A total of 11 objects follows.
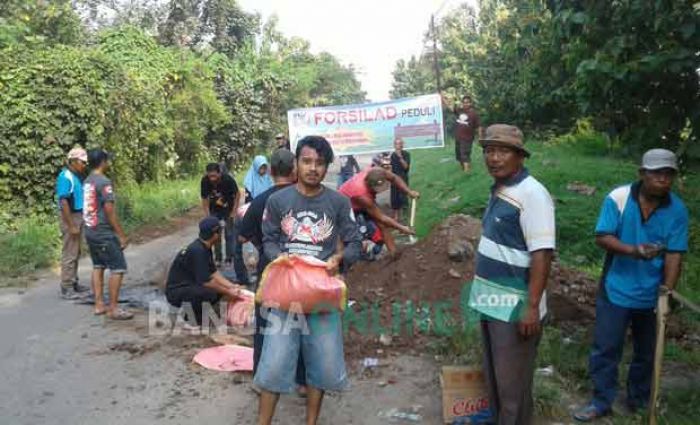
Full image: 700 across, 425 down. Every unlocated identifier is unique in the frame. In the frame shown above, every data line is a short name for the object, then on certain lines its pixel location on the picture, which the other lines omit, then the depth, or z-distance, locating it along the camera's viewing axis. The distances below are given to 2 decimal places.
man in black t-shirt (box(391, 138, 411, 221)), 11.75
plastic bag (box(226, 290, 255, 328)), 6.18
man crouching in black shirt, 6.08
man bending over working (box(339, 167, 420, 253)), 6.81
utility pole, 28.33
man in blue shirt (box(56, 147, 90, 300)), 7.21
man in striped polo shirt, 3.44
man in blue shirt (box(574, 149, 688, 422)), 3.91
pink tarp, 5.14
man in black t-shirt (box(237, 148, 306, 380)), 3.99
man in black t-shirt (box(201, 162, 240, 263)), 8.70
